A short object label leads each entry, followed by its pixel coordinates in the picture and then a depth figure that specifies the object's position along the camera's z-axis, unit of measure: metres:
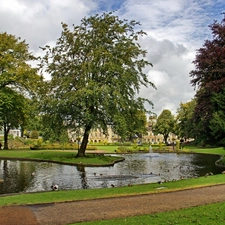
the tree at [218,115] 22.73
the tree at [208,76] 25.66
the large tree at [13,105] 31.56
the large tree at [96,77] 29.22
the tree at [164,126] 94.94
